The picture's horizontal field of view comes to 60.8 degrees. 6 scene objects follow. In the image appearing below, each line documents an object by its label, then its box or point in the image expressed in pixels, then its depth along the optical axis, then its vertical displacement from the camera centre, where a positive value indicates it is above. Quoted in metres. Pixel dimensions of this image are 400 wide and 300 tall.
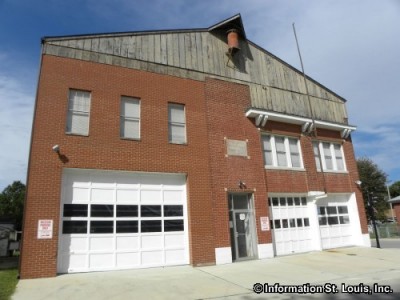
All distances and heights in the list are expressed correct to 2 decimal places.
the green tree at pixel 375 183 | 44.75 +5.99
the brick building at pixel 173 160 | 12.22 +3.26
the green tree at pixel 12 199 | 57.82 +8.11
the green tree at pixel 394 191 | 79.88 +8.60
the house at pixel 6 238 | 18.42 +0.48
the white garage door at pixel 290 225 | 16.48 +0.42
